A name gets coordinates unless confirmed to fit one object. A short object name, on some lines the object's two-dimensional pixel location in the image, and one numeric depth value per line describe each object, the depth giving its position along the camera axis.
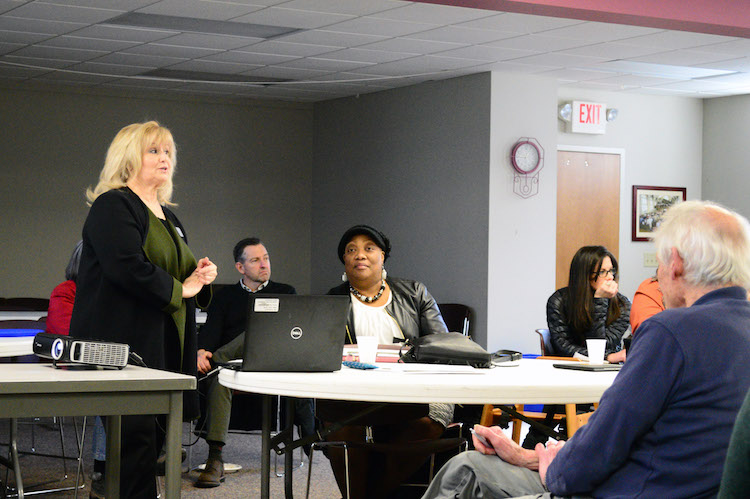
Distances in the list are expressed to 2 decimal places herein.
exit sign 9.63
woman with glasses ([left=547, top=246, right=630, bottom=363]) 5.40
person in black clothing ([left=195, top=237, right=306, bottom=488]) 5.19
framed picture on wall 10.14
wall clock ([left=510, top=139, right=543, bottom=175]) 8.70
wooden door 9.68
